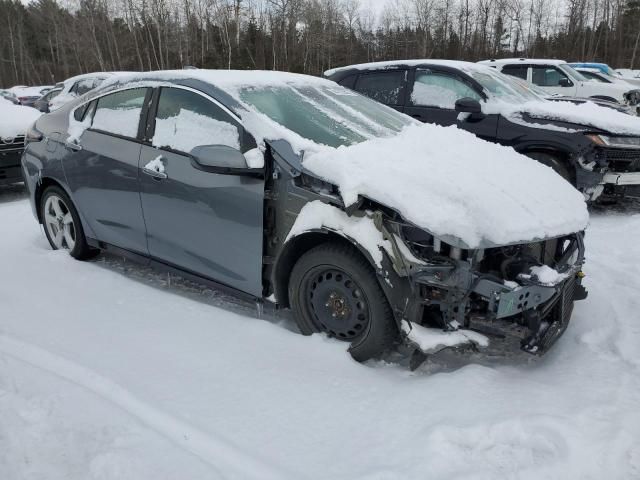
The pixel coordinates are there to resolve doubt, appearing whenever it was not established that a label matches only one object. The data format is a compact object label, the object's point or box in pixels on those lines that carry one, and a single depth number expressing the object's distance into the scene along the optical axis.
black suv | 5.68
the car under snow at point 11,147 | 6.90
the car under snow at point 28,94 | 24.08
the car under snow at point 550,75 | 11.67
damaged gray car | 2.64
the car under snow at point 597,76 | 14.57
